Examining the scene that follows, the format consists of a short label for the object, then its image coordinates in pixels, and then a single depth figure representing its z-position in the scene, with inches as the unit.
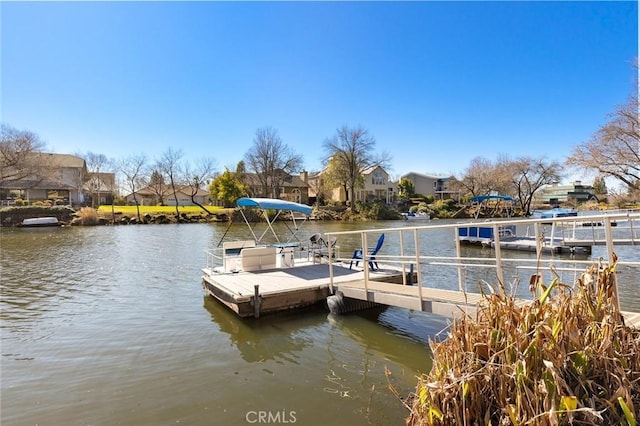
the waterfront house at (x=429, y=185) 3144.7
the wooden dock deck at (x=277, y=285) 345.1
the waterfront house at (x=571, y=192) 4379.9
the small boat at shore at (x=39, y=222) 1612.1
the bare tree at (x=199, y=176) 2623.0
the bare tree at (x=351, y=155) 2313.0
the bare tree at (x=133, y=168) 2454.5
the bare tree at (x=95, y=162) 2635.3
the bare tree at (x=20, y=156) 1690.5
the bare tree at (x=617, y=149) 998.4
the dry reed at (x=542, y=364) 82.4
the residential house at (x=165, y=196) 2733.0
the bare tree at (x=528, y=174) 2425.0
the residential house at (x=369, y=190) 2664.9
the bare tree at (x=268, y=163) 2449.6
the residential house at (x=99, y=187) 2359.7
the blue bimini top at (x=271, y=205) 492.7
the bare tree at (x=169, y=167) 2513.5
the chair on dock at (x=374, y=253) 423.2
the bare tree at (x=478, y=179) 2568.9
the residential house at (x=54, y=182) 1860.2
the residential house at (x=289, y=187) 2475.4
